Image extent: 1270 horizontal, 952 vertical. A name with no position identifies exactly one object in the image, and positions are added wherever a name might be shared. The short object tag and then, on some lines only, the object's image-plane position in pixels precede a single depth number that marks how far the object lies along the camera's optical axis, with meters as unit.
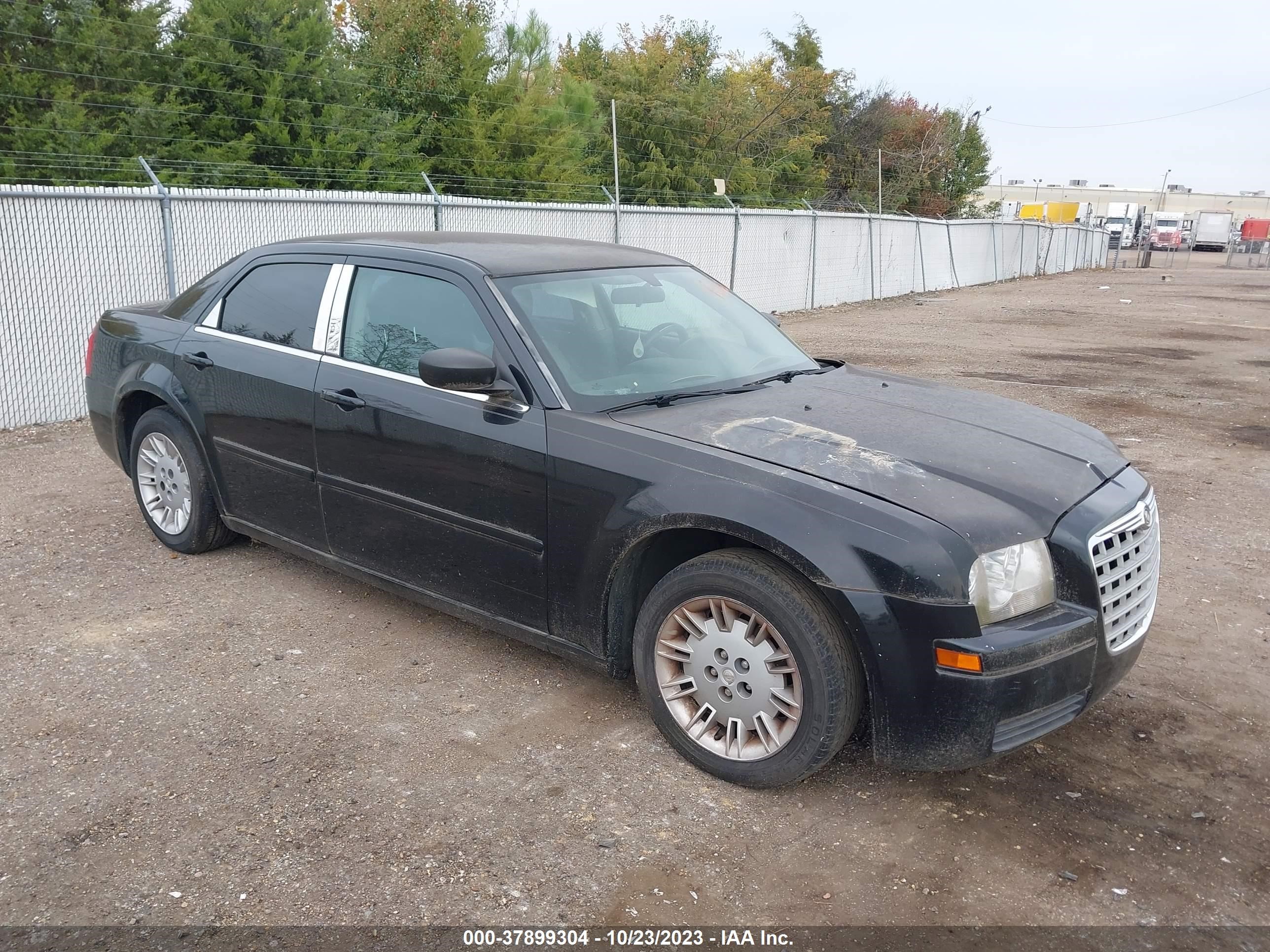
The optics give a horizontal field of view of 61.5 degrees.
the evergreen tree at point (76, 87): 14.27
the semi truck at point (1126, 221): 68.19
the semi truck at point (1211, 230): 65.75
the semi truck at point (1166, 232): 61.34
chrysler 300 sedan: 3.08
